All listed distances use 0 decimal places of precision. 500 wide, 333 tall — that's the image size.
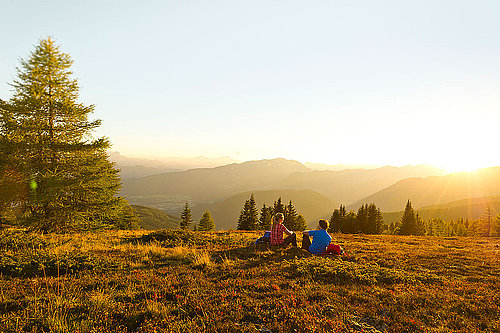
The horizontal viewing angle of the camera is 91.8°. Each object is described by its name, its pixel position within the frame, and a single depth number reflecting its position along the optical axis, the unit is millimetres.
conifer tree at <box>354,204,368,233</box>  64375
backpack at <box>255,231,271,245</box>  12997
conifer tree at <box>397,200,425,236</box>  66250
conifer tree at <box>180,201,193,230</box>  63784
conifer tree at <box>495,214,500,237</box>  63575
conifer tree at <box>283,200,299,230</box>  62062
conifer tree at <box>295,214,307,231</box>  64938
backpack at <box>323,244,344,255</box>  11445
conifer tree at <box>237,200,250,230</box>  58856
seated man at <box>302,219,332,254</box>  10908
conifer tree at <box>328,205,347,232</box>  68625
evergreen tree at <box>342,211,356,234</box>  66312
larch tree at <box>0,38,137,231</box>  15469
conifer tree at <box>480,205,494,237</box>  62412
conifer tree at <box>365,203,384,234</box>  64375
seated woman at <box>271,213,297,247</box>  12233
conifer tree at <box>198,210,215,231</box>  61494
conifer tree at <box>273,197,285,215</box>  61281
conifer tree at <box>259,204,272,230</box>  59662
